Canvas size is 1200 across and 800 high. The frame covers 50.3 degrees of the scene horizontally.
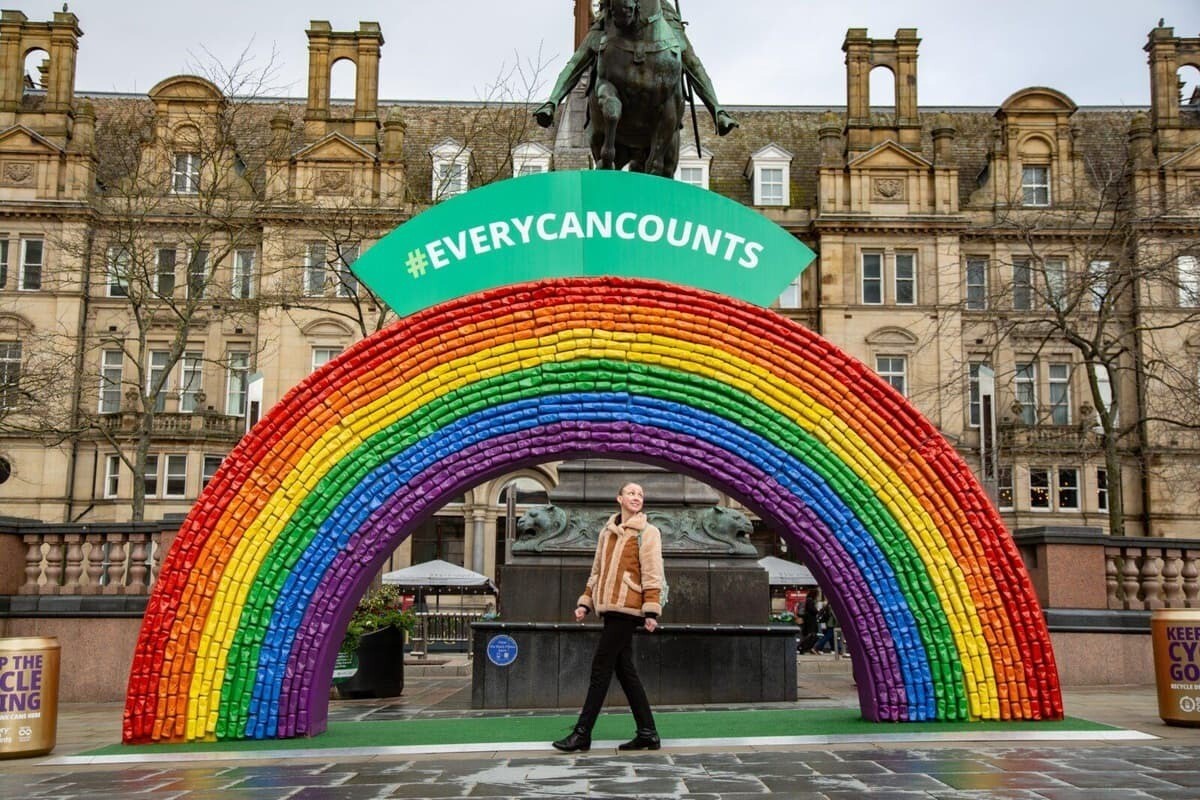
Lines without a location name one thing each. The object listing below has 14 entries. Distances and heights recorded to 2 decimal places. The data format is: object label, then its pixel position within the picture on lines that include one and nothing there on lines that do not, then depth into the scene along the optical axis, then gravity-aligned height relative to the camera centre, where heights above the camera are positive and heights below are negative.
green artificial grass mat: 9.57 -1.35
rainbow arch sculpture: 9.98 +0.84
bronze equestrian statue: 11.97 +4.57
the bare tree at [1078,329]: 42.28 +8.27
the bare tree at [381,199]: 38.28 +12.41
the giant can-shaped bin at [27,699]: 9.41 -1.03
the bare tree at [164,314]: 42.69 +8.77
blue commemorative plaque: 13.80 -0.95
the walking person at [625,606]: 8.88 -0.29
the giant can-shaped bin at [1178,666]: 10.11 -0.77
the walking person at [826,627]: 30.88 -1.47
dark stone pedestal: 13.75 -1.09
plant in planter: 15.76 -1.12
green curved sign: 10.20 +2.58
